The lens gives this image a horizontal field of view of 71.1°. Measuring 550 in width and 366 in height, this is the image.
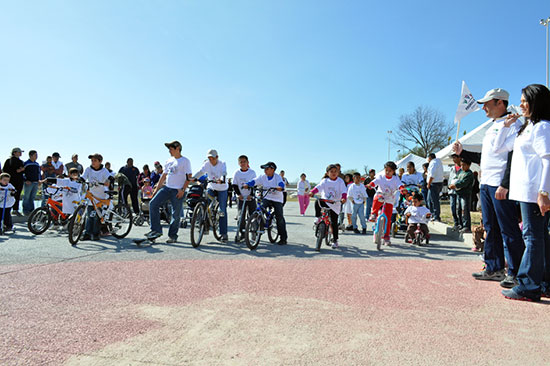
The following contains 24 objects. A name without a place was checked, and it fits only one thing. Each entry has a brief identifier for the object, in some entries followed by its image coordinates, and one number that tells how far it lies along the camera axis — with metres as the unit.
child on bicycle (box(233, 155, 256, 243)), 8.59
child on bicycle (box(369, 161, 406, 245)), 8.45
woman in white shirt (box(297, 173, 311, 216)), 17.43
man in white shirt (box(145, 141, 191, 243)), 8.16
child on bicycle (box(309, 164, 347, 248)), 8.23
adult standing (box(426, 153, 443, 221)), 11.35
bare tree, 60.21
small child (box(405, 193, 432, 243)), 9.02
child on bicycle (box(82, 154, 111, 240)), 8.48
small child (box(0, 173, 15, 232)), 9.55
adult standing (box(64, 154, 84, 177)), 13.62
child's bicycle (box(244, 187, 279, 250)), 7.78
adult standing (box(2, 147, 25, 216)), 12.28
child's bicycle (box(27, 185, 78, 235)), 9.34
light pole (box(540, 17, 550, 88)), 29.64
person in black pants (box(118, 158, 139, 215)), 13.95
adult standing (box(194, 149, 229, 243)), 8.85
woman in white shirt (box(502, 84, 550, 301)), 4.13
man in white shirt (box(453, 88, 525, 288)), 4.71
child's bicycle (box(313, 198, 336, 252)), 7.75
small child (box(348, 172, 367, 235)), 11.55
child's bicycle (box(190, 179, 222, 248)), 8.05
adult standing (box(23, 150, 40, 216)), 12.80
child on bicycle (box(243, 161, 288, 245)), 8.64
